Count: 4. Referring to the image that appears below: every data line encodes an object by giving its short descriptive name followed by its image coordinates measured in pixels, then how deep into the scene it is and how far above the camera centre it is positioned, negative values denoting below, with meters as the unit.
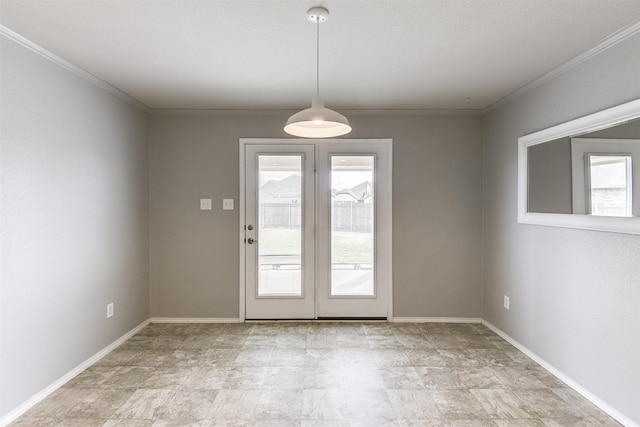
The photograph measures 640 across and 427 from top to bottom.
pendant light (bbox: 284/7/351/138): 2.07 +0.57
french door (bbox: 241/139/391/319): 4.17 -0.14
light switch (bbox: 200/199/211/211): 4.17 +0.14
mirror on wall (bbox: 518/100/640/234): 2.22 +0.31
